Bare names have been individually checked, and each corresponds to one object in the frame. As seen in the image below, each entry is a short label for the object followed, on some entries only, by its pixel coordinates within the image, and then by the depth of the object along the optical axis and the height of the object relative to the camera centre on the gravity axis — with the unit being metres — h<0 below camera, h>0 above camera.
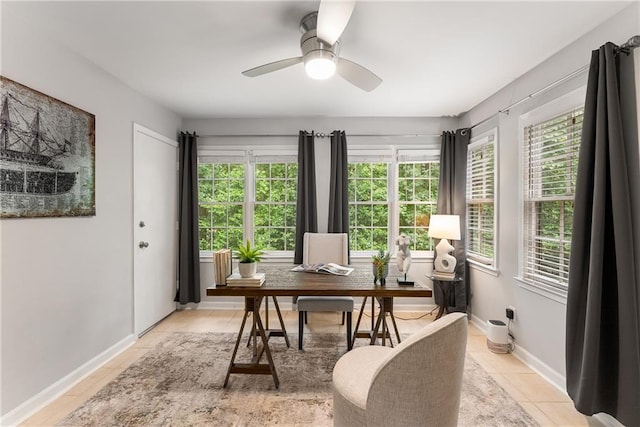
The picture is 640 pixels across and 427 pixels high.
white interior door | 3.29 -0.15
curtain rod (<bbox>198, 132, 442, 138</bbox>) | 4.18 +1.03
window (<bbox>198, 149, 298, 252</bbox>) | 4.32 +0.12
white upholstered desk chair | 3.51 -0.40
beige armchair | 1.32 -0.71
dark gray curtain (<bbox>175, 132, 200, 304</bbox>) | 4.09 -0.14
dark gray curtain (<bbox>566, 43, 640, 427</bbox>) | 1.77 -0.23
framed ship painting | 1.94 +0.39
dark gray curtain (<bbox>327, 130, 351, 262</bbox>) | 4.09 +0.34
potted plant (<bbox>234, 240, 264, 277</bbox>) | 2.30 -0.36
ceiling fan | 1.57 +1.00
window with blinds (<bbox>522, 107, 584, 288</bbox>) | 2.37 +0.16
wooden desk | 2.22 -0.55
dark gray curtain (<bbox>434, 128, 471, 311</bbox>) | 3.83 +0.27
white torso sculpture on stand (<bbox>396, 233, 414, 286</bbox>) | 2.46 -0.33
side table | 3.63 -0.87
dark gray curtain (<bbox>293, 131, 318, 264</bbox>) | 4.12 +0.28
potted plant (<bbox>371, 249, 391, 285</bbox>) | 2.38 -0.42
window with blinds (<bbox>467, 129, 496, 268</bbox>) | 3.43 +0.15
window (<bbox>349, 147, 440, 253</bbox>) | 4.25 +0.20
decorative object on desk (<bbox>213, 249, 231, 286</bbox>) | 2.34 -0.41
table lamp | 3.60 -0.27
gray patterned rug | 2.02 -1.32
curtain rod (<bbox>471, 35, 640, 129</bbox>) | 1.78 +0.99
